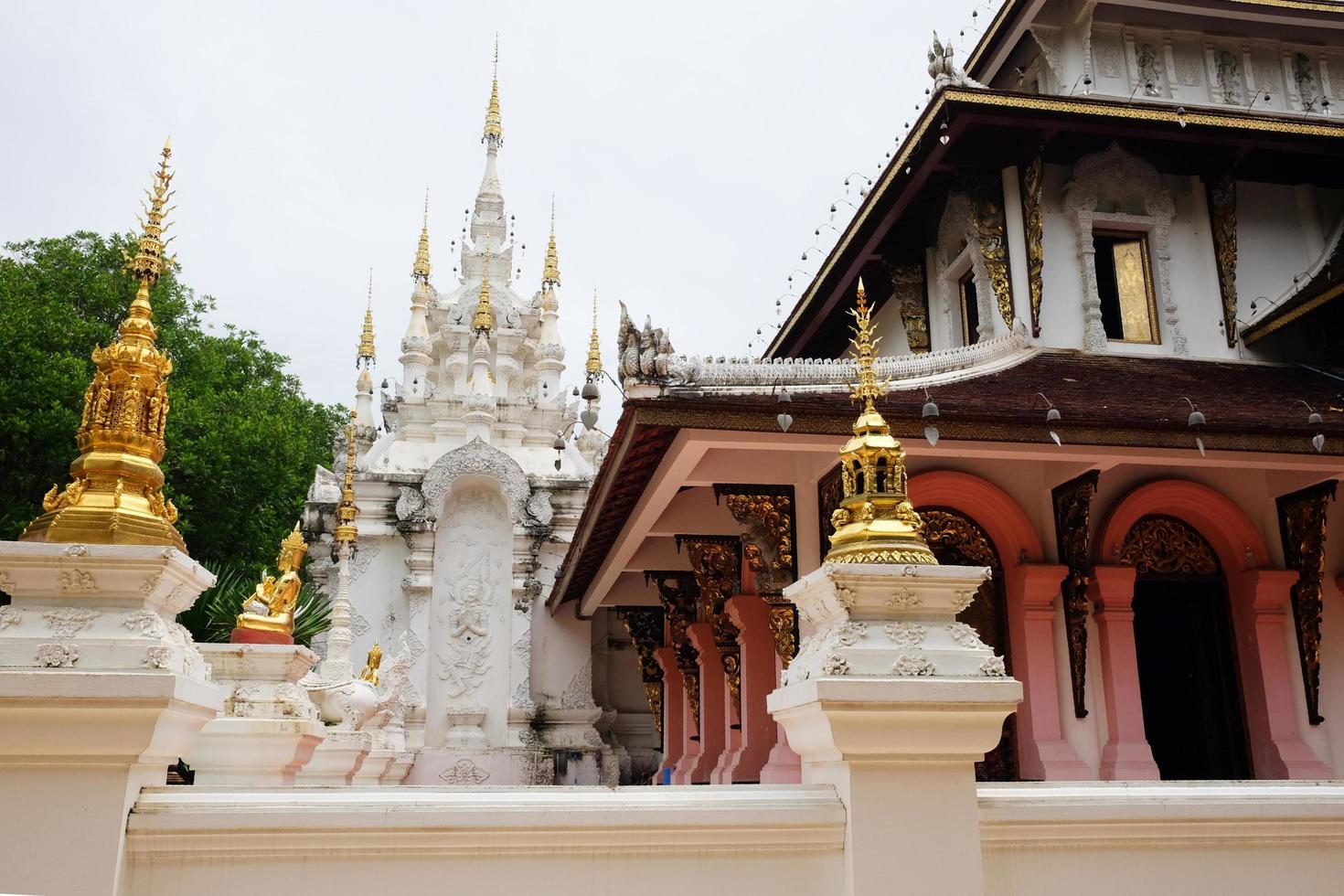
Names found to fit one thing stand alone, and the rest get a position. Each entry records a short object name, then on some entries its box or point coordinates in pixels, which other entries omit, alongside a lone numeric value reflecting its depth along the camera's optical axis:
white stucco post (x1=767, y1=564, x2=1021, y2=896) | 3.40
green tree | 19.64
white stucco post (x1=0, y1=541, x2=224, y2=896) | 3.06
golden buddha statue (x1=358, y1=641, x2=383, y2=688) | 10.55
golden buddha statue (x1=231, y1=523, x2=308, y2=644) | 5.79
